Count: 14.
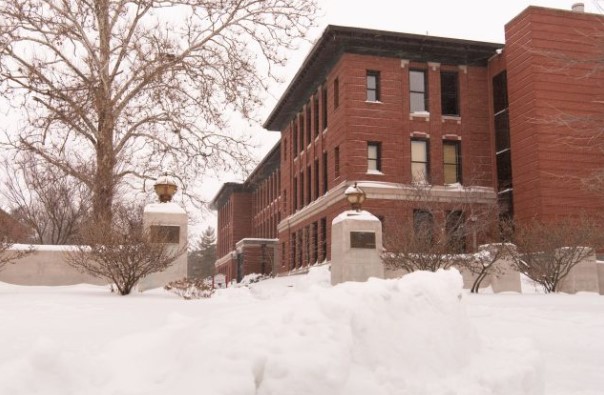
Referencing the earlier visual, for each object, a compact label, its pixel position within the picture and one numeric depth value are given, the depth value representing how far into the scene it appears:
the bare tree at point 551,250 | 15.67
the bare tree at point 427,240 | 14.36
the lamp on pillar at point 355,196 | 16.09
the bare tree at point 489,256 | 15.92
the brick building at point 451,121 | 23.77
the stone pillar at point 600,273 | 19.94
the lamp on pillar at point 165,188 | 13.52
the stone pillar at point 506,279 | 18.23
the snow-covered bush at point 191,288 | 11.55
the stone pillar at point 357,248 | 15.27
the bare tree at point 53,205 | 28.72
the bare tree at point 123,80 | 17.44
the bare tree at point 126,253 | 10.48
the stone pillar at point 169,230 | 12.81
